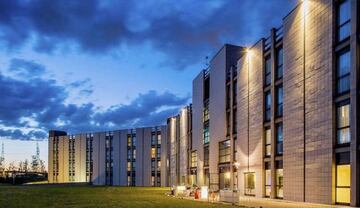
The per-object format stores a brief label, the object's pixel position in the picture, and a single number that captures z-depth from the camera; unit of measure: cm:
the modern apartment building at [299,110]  3019
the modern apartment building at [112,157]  11631
